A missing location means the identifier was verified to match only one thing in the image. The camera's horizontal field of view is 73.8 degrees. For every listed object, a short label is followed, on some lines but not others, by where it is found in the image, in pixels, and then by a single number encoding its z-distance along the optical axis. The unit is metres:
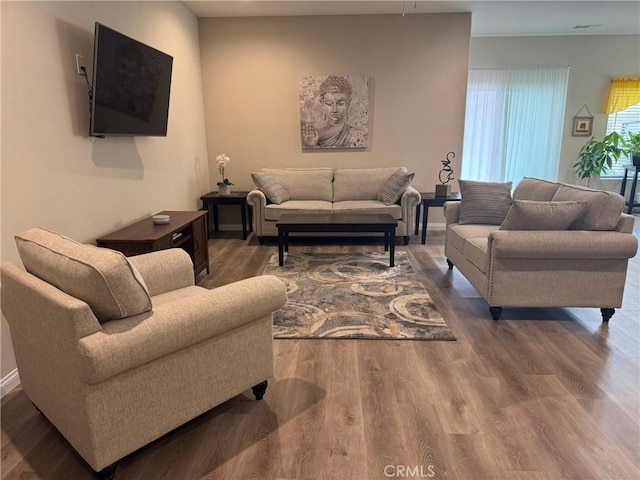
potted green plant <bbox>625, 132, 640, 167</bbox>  6.47
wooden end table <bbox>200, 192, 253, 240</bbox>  5.32
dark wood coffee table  4.21
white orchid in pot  5.47
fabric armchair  1.50
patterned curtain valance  6.70
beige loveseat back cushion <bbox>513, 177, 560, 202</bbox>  3.43
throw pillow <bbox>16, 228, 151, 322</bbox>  1.51
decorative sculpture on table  5.69
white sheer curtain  6.67
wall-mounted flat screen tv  2.88
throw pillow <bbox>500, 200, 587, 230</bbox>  2.88
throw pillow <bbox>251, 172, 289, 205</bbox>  5.18
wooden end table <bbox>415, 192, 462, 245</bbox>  5.20
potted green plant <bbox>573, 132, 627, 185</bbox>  6.70
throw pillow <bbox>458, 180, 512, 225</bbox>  3.84
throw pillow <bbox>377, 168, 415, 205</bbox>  5.06
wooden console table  2.97
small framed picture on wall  6.86
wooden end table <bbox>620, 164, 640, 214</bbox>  6.66
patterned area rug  2.90
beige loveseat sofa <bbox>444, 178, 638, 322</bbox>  2.81
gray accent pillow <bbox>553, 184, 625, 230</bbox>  2.86
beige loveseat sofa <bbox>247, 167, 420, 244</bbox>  5.05
